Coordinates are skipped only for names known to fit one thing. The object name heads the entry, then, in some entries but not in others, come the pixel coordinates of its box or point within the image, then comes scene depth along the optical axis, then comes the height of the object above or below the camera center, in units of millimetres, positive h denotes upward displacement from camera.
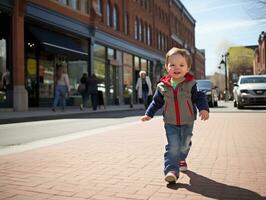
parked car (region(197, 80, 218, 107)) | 25719 +786
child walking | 4547 -6
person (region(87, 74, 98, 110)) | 21469 +794
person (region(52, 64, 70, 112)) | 19188 +775
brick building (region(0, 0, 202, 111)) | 19484 +3640
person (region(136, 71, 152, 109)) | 19023 +715
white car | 20047 +358
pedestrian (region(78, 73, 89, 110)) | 22483 +892
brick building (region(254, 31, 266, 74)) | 67812 +8095
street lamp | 44516 +4145
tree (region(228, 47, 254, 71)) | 91875 +9470
